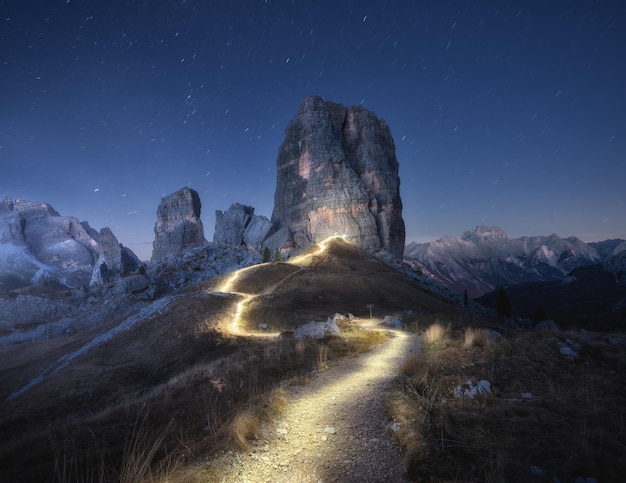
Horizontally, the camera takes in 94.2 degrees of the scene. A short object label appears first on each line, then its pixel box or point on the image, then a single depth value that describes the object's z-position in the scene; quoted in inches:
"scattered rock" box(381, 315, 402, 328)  992.5
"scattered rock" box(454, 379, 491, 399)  322.3
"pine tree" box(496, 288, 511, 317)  2978.1
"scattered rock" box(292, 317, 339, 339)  777.1
